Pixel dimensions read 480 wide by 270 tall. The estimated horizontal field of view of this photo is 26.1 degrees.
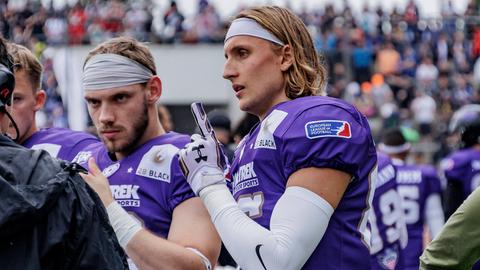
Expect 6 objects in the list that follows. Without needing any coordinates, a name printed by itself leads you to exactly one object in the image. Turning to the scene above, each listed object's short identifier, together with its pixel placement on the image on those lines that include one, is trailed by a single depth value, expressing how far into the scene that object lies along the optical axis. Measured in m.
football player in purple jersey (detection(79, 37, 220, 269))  3.97
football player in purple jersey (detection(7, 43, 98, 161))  5.09
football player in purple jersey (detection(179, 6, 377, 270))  3.48
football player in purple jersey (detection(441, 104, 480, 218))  8.58
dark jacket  2.82
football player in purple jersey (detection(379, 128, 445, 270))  9.12
